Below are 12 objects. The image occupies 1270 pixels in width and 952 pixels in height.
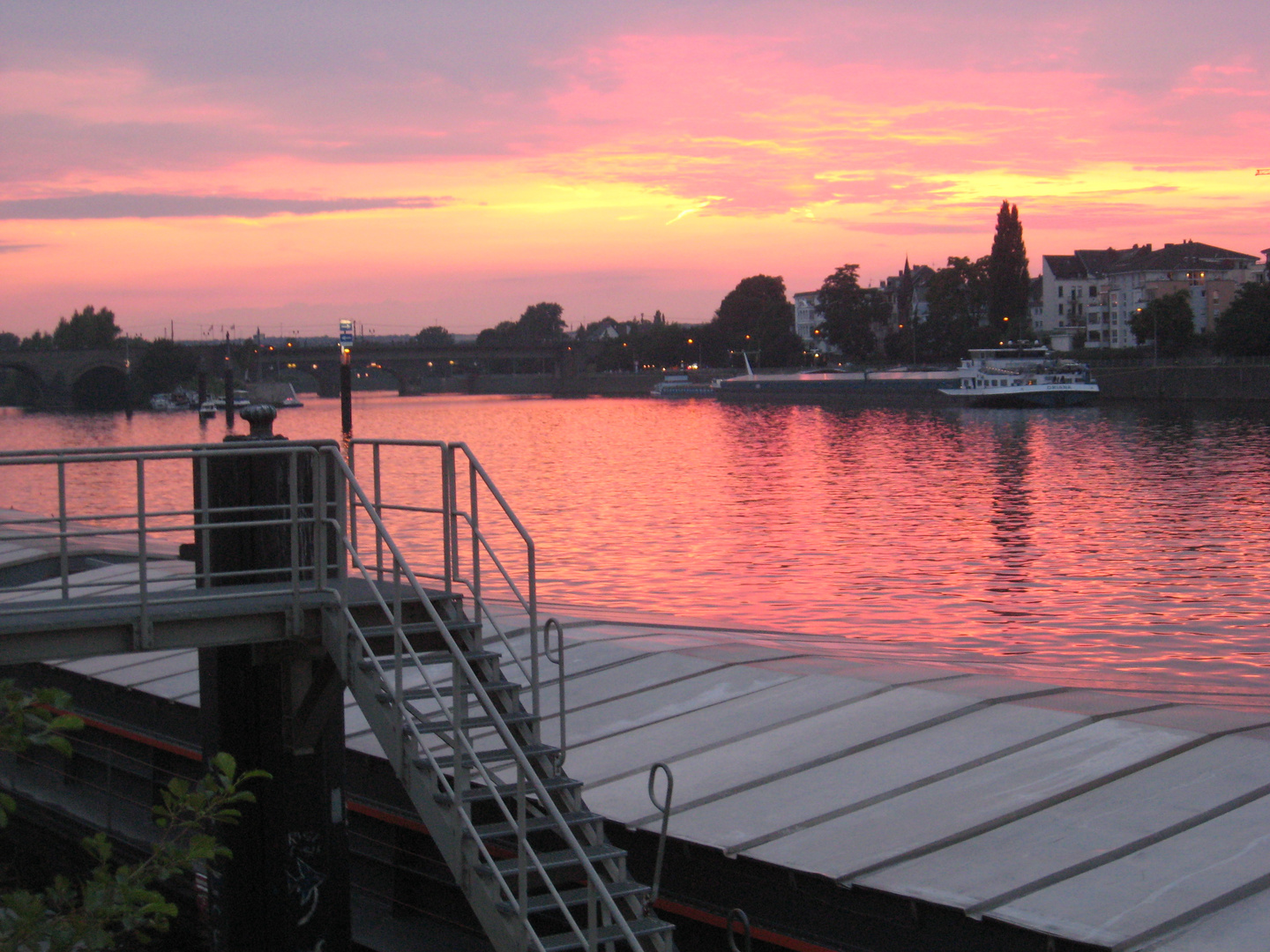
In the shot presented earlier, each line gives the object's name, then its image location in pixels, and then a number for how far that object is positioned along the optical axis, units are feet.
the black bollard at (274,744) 30.27
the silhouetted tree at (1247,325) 390.21
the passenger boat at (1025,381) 418.31
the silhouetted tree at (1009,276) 570.05
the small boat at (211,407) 508.61
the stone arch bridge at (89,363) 604.08
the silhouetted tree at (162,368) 635.66
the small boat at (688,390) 655.76
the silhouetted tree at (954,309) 605.73
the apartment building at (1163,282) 590.14
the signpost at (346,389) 222.89
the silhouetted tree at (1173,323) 465.47
